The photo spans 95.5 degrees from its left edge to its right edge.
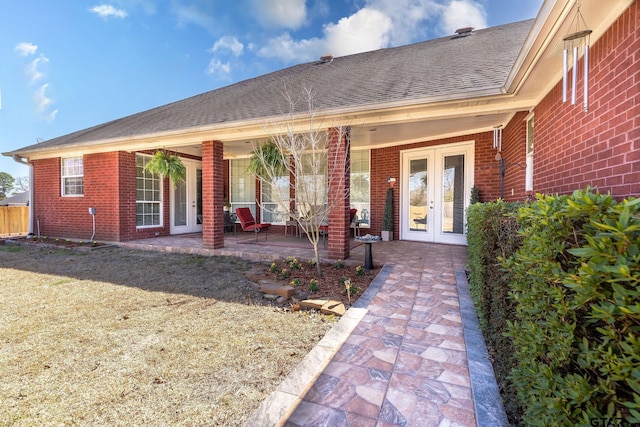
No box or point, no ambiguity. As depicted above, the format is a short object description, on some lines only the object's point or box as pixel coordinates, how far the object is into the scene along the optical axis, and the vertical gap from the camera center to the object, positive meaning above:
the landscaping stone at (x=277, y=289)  4.03 -1.17
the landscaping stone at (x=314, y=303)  3.64 -1.21
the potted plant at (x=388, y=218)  8.20 -0.29
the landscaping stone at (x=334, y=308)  3.45 -1.22
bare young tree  4.58 +1.05
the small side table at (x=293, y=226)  9.25 -0.63
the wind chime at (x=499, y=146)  6.22 +1.37
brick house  2.59 +1.43
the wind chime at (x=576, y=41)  2.39 +1.53
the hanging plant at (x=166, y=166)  7.84 +1.13
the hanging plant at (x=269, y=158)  6.75 +1.18
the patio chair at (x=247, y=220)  8.12 -0.39
